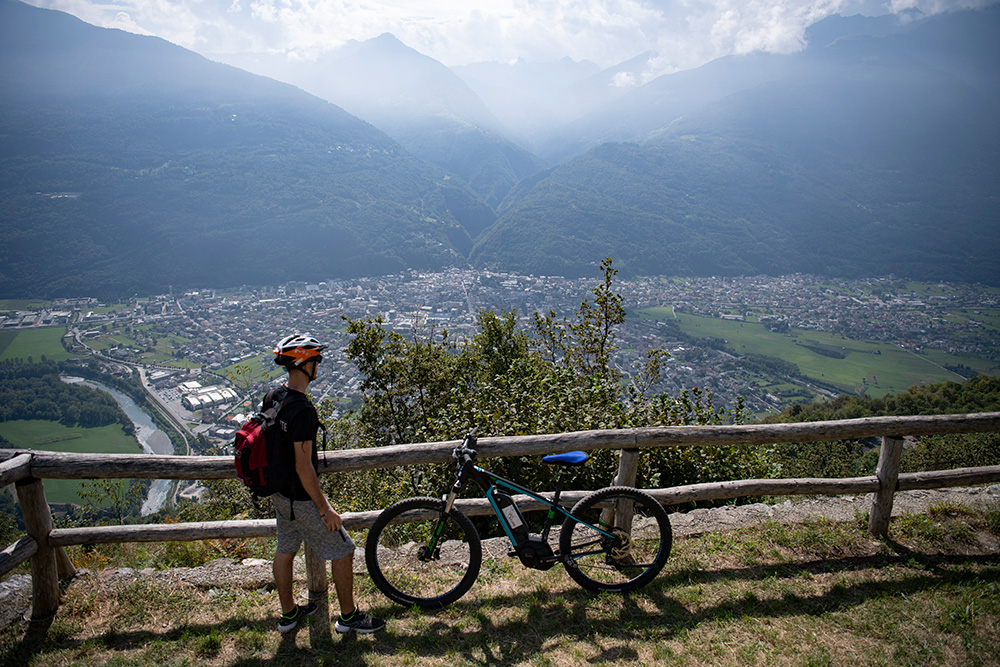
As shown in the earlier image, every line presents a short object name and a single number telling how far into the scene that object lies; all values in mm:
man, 2859
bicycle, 3455
